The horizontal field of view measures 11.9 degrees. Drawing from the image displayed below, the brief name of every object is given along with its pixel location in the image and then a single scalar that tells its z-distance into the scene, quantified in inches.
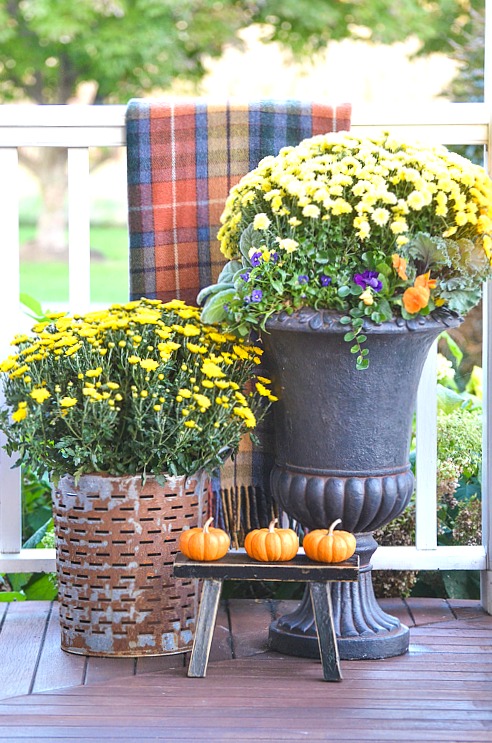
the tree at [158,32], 613.3
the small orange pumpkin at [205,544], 157.3
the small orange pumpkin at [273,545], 157.4
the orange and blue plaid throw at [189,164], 168.6
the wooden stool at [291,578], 156.0
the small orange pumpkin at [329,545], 156.5
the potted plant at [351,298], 155.3
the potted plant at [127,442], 158.2
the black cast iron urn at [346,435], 157.1
